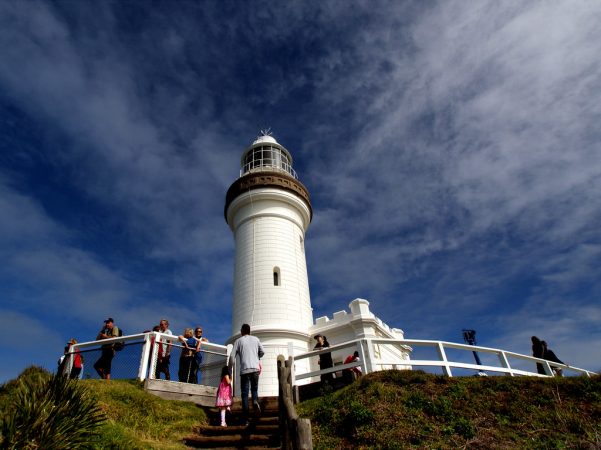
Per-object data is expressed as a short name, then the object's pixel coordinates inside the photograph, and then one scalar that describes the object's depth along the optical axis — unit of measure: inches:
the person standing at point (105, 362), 398.6
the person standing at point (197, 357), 426.6
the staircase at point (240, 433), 293.1
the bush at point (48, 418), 182.1
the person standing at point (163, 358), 408.2
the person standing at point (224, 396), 348.1
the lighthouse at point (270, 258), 598.9
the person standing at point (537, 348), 508.1
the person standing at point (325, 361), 446.6
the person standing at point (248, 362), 335.3
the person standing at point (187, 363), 419.5
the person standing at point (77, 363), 404.8
